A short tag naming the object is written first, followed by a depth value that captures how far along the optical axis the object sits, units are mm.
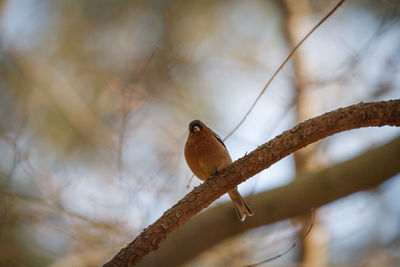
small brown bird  9297
